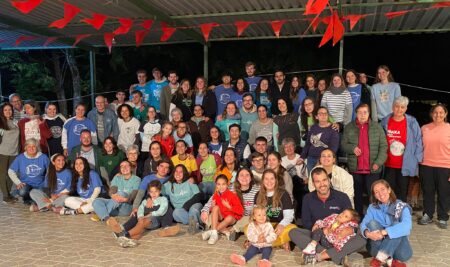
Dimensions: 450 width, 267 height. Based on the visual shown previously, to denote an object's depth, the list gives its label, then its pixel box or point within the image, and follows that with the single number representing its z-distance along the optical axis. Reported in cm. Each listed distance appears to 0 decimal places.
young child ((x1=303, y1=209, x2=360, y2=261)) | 399
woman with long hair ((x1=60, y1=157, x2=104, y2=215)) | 582
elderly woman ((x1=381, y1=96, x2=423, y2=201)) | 511
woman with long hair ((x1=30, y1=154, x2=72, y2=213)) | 602
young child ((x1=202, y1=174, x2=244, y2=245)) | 481
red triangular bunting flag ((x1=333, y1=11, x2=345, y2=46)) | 540
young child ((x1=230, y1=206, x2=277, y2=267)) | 403
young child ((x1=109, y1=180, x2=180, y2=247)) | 464
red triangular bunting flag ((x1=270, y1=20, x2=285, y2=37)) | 673
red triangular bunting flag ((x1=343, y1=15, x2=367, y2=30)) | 588
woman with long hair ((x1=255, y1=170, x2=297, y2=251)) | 457
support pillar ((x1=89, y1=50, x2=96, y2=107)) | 1035
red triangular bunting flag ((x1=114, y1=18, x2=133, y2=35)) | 641
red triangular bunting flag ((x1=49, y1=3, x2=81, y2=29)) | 565
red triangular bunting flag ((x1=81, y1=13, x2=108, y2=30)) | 592
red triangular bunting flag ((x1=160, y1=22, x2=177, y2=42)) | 741
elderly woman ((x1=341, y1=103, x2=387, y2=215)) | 508
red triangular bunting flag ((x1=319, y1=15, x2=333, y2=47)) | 504
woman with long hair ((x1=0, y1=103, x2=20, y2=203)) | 662
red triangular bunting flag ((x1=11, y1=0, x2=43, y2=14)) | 491
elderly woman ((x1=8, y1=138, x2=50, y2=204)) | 632
